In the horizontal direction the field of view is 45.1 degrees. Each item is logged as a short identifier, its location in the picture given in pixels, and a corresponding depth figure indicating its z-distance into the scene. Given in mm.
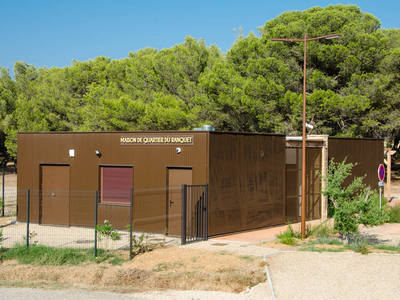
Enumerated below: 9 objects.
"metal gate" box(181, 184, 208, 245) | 15453
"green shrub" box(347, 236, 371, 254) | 12380
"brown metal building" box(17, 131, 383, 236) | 16469
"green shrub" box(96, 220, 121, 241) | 13141
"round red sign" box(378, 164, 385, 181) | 21531
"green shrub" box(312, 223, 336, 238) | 15258
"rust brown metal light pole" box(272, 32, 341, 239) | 15438
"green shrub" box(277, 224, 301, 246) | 14141
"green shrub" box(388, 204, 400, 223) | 20266
